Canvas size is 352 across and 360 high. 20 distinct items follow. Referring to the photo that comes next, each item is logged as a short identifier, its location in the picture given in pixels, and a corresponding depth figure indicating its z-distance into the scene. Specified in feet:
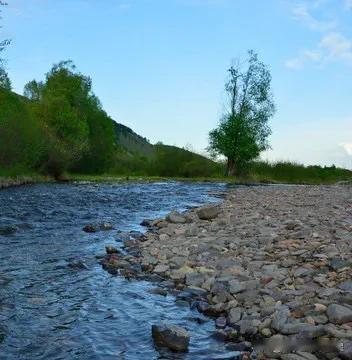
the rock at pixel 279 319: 20.49
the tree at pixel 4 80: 110.73
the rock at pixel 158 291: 26.81
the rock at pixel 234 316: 22.04
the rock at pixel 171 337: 19.36
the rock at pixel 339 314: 20.20
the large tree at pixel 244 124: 190.60
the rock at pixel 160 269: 31.37
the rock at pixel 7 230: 44.77
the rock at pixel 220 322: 21.85
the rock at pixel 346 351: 17.30
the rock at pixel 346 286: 23.38
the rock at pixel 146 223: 53.51
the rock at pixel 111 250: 37.50
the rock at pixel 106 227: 49.77
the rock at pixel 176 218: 52.28
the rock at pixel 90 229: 48.11
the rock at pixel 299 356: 17.63
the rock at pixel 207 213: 54.08
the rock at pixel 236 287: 25.25
